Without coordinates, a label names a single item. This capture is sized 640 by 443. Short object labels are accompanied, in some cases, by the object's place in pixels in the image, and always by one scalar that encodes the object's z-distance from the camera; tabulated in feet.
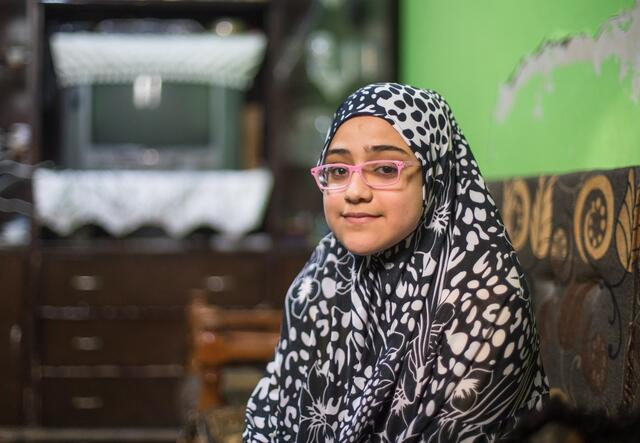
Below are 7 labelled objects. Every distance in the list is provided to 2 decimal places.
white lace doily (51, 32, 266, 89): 12.19
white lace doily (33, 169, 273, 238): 11.95
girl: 3.85
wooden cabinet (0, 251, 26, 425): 11.59
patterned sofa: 4.28
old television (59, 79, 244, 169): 12.31
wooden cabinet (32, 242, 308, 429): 11.73
